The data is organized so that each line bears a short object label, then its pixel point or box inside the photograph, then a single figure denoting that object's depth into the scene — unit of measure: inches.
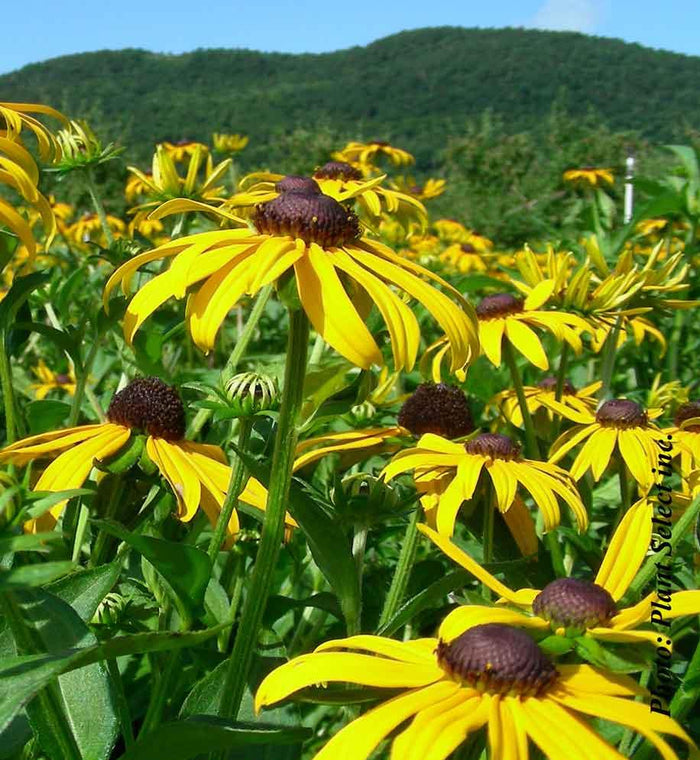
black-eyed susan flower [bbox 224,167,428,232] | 14.5
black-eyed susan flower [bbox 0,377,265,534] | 13.4
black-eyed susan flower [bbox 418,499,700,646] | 10.5
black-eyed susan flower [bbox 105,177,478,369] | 11.2
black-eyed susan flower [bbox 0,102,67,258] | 12.4
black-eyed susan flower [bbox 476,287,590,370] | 16.8
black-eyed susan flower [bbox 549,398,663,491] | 15.8
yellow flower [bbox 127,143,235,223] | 19.0
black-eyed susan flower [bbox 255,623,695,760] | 9.2
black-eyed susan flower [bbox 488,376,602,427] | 18.3
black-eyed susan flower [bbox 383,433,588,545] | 13.9
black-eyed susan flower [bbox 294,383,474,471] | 15.7
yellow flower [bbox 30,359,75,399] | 95.1
